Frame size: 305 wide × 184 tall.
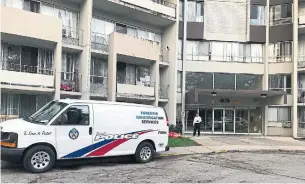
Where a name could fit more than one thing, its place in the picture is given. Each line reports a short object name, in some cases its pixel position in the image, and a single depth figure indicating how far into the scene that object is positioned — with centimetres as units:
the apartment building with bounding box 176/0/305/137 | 1963
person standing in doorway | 1724
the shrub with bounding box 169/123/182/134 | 1696
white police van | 695
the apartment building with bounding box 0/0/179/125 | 1243
